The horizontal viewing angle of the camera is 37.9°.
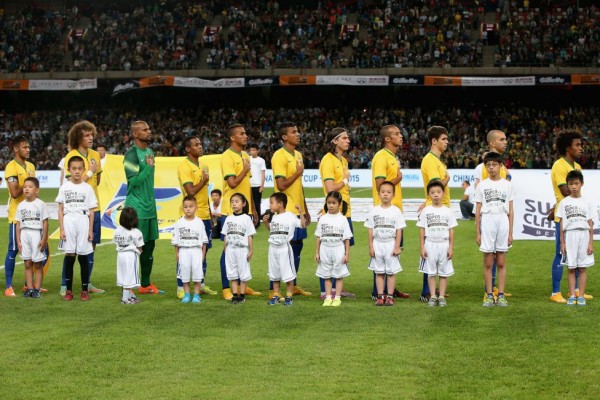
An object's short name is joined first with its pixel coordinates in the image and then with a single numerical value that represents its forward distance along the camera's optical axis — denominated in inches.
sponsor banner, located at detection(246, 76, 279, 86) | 1765.5
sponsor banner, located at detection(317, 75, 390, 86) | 1734.7
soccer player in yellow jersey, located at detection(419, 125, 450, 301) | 426.9
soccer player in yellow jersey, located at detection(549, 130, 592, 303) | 418.3
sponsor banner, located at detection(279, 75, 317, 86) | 1764.3
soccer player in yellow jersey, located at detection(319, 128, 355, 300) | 429.1
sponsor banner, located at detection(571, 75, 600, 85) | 1662.2
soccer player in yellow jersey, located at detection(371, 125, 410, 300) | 427.8
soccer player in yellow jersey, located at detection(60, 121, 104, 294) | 446.3
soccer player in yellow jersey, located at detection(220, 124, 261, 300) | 434.0
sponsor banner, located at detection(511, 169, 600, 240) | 655.1
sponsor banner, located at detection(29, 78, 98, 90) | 1830.7
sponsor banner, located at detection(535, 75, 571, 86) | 1678.2
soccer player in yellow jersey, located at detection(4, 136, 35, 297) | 455.5
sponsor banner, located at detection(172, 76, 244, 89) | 1777.8
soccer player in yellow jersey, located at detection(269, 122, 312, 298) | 429.4
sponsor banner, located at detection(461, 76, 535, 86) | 1686.8
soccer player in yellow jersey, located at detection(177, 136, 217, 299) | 445.1
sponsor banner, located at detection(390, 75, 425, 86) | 1727.4
